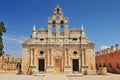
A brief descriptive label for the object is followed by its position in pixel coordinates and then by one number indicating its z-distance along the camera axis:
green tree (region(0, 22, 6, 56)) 18.11
